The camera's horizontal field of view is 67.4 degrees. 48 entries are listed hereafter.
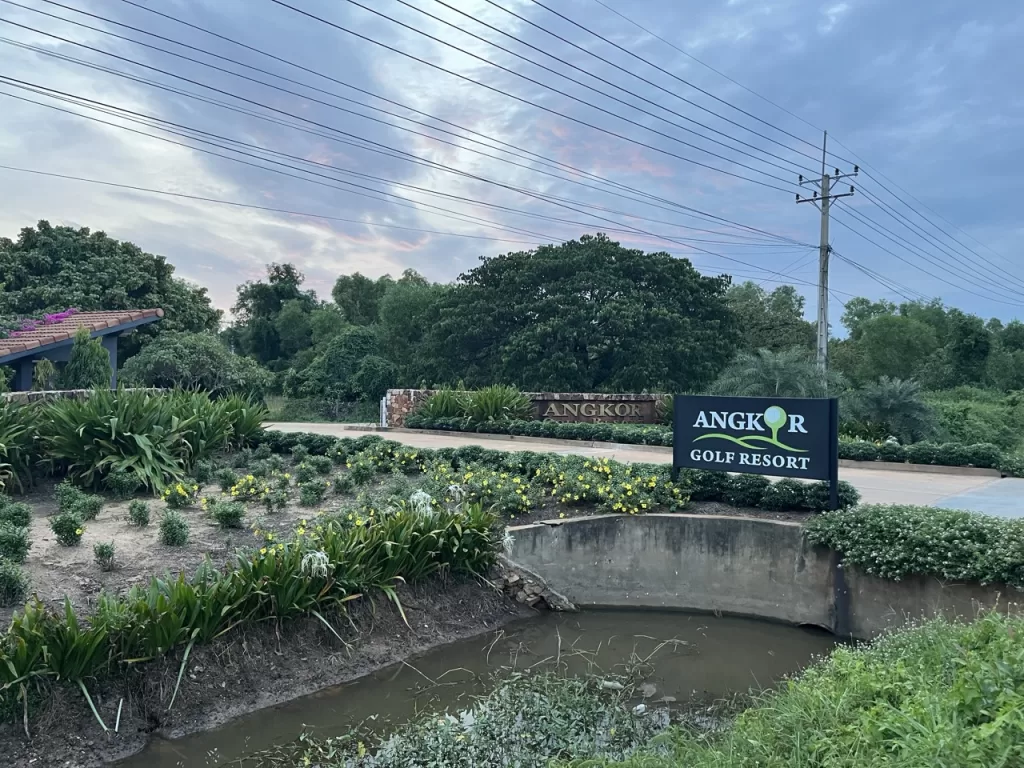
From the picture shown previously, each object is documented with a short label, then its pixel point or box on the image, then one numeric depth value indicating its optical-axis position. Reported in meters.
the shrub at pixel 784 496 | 8.72
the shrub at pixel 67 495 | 8.26
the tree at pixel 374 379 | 29.62
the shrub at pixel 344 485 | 9.60
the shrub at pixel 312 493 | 9.02
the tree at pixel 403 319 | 32.94
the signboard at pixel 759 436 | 8.23
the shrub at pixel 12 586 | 5.80
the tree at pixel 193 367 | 22.77
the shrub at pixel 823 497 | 8.55
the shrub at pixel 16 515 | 7.51
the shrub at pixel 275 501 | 8.77
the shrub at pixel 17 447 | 9.24
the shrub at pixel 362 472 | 10.13
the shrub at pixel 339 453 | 11.77
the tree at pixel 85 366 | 15.45
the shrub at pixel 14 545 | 6.38
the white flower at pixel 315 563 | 6.15
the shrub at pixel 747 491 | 8.98
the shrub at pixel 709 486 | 9.23
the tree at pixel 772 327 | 37.50
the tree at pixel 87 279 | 26.34
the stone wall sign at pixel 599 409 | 20.98
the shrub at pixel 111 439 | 9.45
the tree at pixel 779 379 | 18.92
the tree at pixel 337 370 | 29.89
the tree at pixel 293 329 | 41.52
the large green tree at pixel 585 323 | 25.75
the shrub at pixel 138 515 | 7.85
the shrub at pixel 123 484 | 9.09
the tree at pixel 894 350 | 37.44
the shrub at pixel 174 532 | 7.29
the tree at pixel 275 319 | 41.66
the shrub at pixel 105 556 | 6.57
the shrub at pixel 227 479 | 9.62
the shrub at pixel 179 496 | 8.76
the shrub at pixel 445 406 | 19.28
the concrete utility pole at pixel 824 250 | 23.55
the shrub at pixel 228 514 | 7.91
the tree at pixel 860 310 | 61.62
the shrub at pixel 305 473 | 10.12
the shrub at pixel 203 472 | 10.10
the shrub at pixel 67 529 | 6.97
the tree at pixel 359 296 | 45.31
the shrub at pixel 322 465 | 10.74
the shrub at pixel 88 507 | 8.03
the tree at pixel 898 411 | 17.66
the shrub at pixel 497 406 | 18.59
